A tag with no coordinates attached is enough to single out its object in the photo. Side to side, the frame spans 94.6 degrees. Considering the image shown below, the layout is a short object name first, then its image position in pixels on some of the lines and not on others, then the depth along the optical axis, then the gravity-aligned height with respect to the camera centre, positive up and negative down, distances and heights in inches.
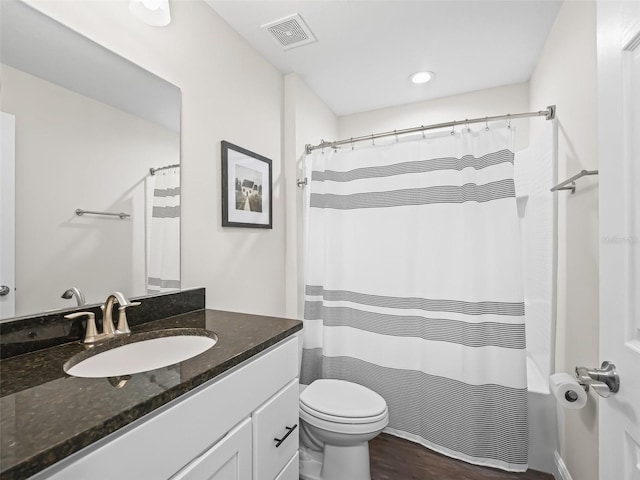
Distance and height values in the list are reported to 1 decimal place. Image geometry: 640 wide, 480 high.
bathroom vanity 19.0 -14.1
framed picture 65.1 +12.4
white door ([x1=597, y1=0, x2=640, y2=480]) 23.7 +0.9
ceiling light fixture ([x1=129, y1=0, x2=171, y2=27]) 45.1 +35.6
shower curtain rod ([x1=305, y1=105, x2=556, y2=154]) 64.4 +26.9
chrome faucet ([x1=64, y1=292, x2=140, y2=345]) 37.9 -11.0
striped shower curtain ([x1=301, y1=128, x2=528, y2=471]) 62.4 -11.5
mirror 34.7 +9.8
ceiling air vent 65.2 +48.2
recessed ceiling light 86.8 +48.5
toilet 55.9 -36.1
